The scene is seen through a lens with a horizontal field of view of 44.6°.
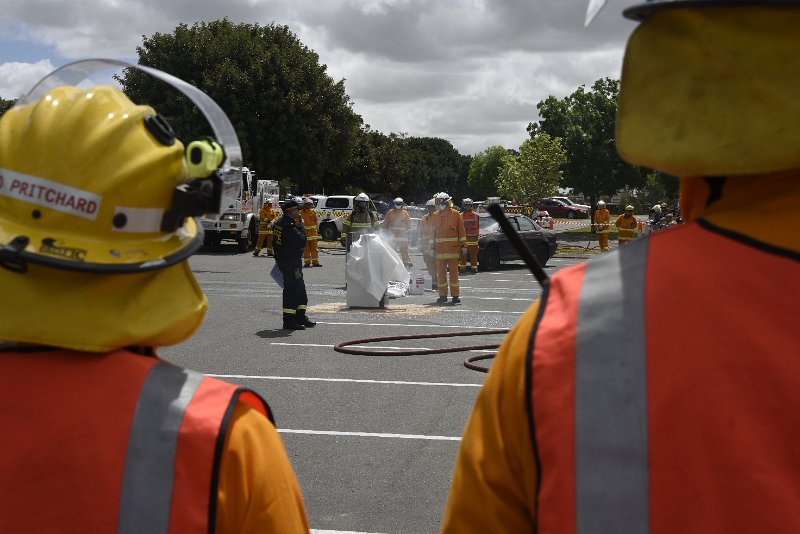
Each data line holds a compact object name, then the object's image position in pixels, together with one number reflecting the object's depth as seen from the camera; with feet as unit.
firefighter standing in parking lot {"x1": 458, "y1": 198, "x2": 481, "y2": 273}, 74.49
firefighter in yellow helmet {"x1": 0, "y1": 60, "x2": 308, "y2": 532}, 5.62
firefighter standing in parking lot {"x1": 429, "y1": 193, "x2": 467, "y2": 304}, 55.42
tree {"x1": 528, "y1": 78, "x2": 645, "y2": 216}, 163.73
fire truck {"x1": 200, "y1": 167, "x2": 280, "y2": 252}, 96.58
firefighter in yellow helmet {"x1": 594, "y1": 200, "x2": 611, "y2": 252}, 95.20
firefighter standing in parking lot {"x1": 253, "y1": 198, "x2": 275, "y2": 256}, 93.66
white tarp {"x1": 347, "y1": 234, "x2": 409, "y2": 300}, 52.90
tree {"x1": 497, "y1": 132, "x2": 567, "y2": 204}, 161.38
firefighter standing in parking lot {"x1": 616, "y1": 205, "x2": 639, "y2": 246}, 84.84
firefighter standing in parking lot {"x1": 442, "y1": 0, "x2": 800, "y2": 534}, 4.10
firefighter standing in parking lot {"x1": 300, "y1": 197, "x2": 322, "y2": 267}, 82.89
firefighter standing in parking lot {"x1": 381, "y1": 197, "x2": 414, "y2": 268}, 67.10
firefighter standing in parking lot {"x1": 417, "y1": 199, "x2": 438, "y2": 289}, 63.31
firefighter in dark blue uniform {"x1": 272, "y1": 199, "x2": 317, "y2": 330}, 44.11
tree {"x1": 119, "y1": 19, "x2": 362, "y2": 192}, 151.12
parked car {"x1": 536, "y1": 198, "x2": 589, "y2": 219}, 224.33
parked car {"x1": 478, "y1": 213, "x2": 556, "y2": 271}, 83.46
